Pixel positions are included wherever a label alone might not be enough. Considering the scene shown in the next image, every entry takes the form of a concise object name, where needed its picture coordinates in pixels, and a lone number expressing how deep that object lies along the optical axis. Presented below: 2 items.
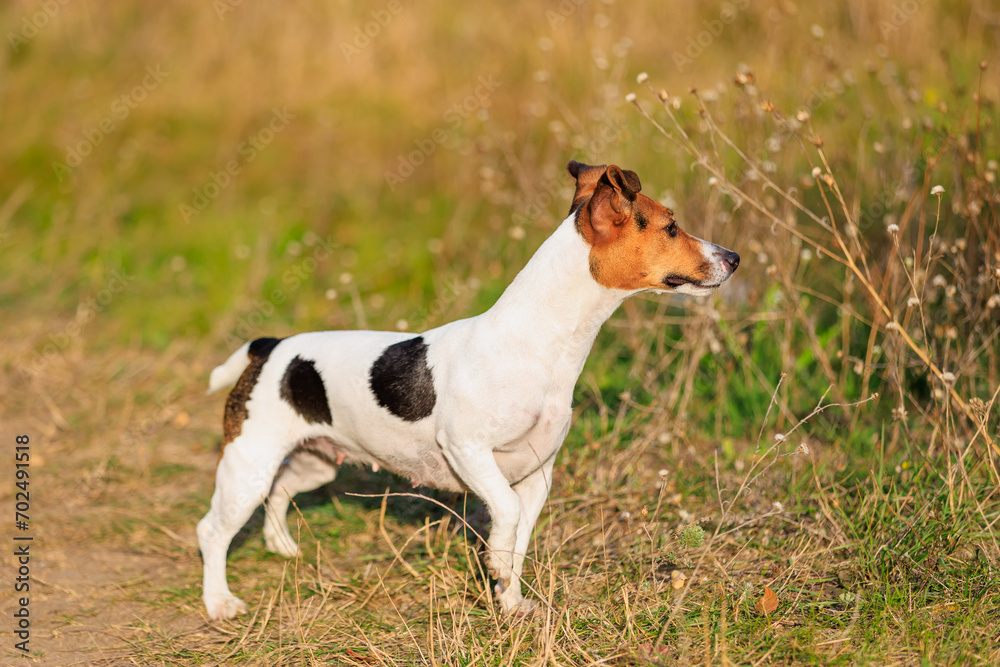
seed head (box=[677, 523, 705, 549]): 3.73
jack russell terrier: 3.72
